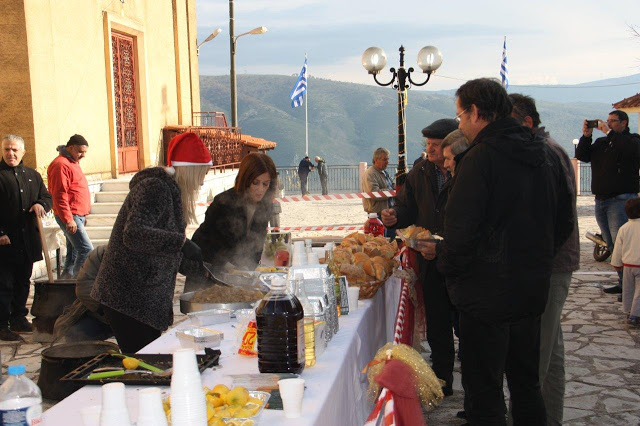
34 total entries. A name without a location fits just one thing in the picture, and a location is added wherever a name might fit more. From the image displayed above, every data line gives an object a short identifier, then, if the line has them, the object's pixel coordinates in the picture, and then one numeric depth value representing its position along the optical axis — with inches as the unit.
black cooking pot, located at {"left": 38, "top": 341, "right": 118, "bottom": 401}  177.2
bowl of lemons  85.5
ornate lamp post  560.7
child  282.7
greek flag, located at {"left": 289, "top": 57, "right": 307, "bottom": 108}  1203.3
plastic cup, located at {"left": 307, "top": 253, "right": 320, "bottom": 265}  162.6
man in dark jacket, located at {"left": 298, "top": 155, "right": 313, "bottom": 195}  1160.2
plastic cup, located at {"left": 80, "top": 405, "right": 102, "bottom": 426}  79.5
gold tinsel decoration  108.6
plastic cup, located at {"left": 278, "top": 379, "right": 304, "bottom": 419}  91.4
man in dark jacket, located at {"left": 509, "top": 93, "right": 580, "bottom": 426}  153.0
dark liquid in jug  103.6
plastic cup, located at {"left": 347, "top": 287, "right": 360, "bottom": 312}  158.2
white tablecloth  95.1
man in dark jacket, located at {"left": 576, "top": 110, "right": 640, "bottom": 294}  345.4
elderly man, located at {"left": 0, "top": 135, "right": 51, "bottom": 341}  287.4
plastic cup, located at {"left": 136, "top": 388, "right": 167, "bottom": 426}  63.9
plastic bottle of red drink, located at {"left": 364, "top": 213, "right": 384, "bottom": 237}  272.1
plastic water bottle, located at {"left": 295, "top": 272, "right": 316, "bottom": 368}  114.1
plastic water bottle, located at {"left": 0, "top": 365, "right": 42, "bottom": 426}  72.0
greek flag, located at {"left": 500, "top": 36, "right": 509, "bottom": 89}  1127.0
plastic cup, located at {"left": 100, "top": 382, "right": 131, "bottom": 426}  65.2
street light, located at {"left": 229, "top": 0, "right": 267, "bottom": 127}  977.8
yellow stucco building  467.8
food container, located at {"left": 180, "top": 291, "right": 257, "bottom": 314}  146.7
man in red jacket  353.1
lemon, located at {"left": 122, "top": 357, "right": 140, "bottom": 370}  109.4
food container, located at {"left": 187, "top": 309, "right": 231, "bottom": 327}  140.8
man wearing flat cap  201.6
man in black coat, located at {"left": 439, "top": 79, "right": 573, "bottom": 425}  123.8
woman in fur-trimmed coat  140.2
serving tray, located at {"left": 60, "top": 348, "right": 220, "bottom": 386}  104.5
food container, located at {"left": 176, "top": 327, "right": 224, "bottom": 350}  124.2
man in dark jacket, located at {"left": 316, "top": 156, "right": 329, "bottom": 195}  1156.5
